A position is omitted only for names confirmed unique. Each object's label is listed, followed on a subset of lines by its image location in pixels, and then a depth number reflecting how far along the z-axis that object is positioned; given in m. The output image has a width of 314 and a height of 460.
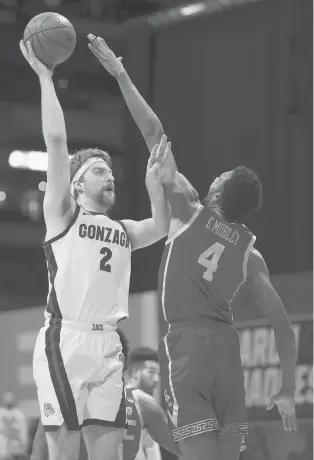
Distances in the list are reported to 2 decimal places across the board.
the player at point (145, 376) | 12.11
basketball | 8.22
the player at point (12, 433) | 22.40
